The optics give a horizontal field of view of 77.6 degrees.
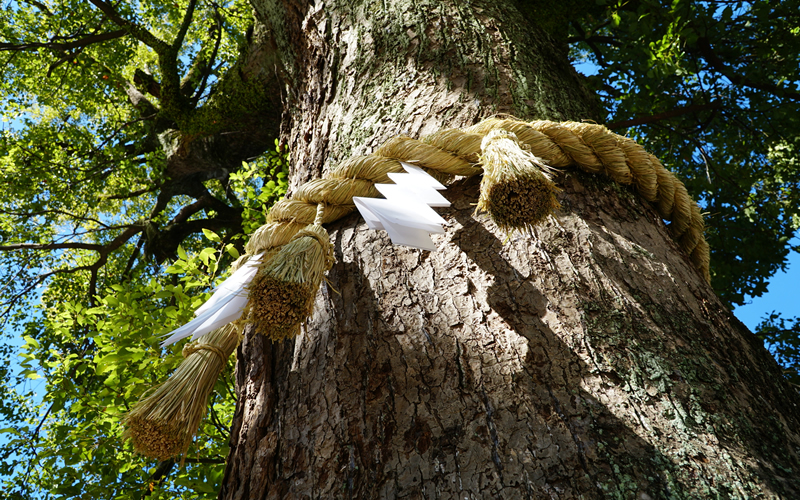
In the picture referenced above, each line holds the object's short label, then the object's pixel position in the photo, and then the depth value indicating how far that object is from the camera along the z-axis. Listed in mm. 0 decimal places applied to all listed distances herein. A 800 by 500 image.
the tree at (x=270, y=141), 1064
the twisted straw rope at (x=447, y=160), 1289
